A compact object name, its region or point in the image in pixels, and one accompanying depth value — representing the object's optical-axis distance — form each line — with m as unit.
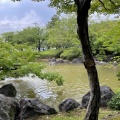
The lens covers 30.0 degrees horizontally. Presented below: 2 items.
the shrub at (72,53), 41.94
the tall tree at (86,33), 5.20
